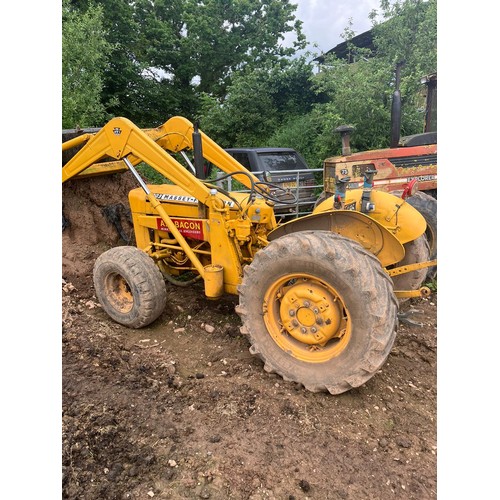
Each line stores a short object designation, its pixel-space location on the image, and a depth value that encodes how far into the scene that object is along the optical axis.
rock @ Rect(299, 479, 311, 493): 2.16
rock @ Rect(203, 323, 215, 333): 4.07
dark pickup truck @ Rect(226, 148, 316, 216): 7.98
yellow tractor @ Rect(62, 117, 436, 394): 2.72
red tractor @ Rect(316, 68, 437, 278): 6.23
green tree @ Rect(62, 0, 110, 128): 7.95
